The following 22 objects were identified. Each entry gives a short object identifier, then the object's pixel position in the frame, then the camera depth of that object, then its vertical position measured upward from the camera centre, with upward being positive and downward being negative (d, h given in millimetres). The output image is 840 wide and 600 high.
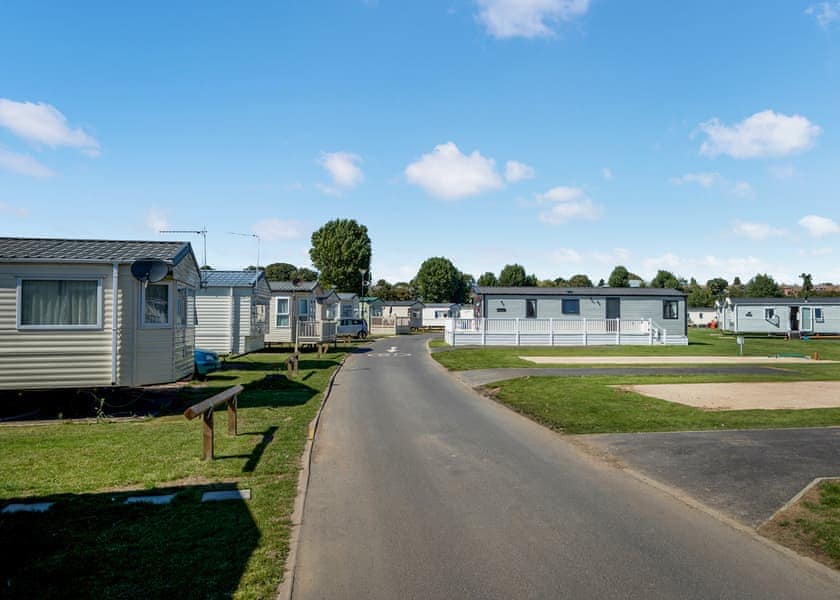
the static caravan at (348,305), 52500 +573
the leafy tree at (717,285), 114775 +5428
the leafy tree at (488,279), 106000 +6063
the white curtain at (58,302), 12438 +200
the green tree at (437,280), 91500 +5039
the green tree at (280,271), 113750 +8235
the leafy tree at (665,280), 112988 +6346
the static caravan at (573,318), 35062 -431
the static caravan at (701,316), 81750 -662
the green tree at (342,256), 75812 +7485
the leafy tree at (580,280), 123250 +6901
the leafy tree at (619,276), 112144 +7069
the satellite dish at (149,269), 12703 +940
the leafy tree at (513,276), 100688 +6297
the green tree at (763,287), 96062 +4290
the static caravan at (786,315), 46719 -302
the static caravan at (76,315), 12336 -89
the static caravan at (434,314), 69750 -344
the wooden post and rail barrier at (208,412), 7953 -1455
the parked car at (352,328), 43156 -1319
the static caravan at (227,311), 28094 +5
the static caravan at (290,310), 33625 +68
